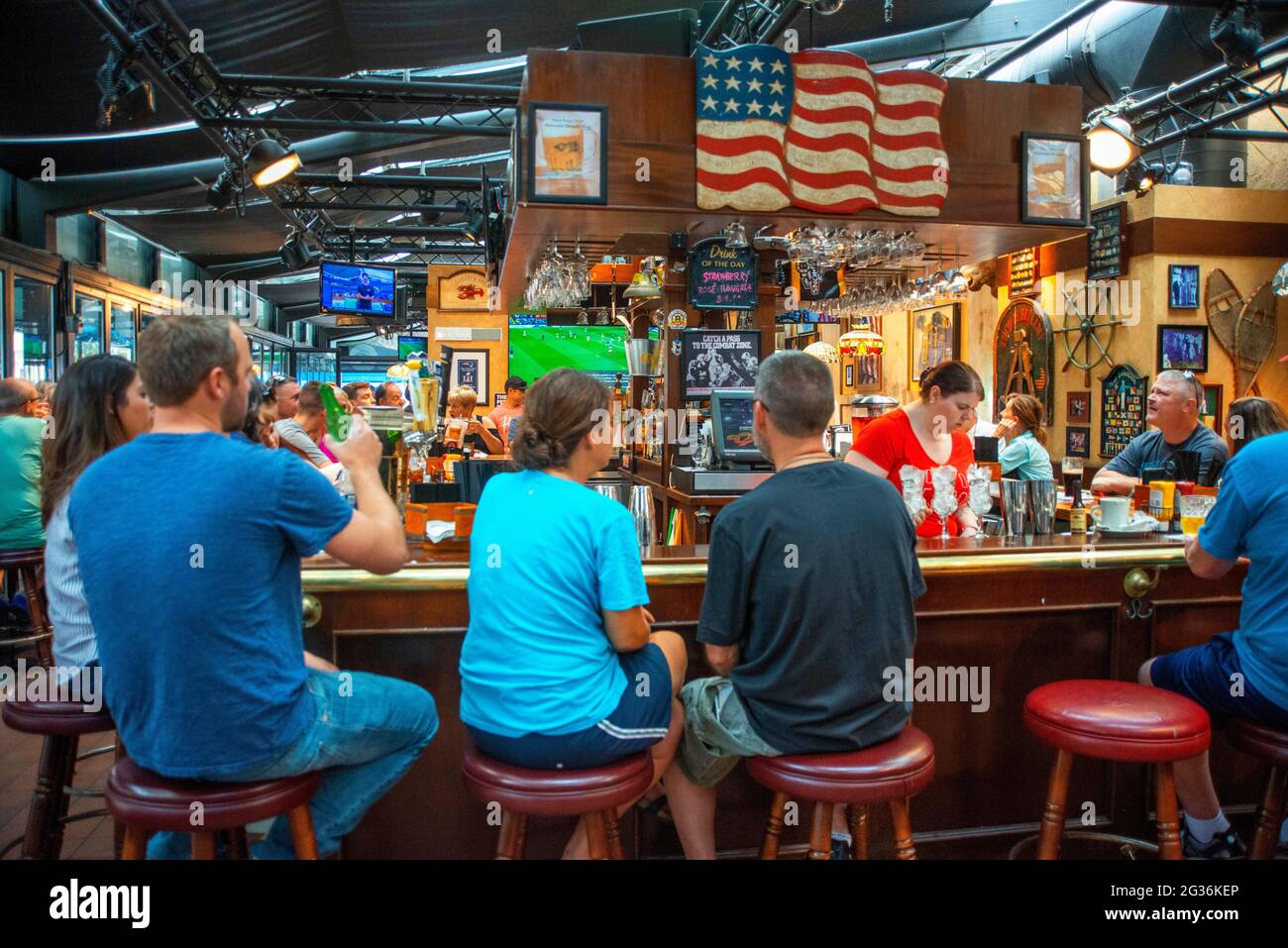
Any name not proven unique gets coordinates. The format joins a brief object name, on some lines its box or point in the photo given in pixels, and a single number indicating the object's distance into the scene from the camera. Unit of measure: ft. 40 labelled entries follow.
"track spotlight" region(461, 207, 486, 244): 37.32
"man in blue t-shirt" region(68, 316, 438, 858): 5.69
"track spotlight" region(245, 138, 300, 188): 25.26
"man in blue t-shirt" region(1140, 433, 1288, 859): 7.61
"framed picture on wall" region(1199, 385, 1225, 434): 26.89
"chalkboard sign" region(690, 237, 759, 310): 16.25
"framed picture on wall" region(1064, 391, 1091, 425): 28.94
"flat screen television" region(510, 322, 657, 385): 44.57
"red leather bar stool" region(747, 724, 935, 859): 6.61
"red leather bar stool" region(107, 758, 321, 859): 5.80
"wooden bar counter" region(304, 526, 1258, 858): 8.64
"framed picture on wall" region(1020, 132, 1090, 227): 13.15
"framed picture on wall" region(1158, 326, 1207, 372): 26.66
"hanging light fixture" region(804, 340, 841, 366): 25.03
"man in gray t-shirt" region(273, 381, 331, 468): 13.62
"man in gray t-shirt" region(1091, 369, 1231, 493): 13.92
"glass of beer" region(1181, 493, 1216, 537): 10.49
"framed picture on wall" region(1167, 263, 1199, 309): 26.78
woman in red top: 12.14
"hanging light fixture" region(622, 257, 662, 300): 19.77
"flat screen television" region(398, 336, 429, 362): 56.54
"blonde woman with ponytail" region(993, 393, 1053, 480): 17.15
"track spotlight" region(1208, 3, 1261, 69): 17.49
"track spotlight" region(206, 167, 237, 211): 27.94
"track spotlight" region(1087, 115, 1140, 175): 19.80
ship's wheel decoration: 28.25
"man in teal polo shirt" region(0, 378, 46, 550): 15.40
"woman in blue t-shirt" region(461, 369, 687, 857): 6.55
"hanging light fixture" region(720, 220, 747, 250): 14.44
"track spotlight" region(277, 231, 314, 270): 38.22
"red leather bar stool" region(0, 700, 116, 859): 7.63
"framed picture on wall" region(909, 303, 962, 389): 35.12
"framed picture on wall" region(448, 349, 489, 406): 44.15
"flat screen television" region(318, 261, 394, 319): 40.27
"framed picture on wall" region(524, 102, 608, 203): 11.76
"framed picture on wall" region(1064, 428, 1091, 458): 28.86
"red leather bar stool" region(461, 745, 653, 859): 6.32
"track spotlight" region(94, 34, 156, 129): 18.30
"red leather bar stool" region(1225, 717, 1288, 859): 7.66
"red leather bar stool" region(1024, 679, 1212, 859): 7.23
